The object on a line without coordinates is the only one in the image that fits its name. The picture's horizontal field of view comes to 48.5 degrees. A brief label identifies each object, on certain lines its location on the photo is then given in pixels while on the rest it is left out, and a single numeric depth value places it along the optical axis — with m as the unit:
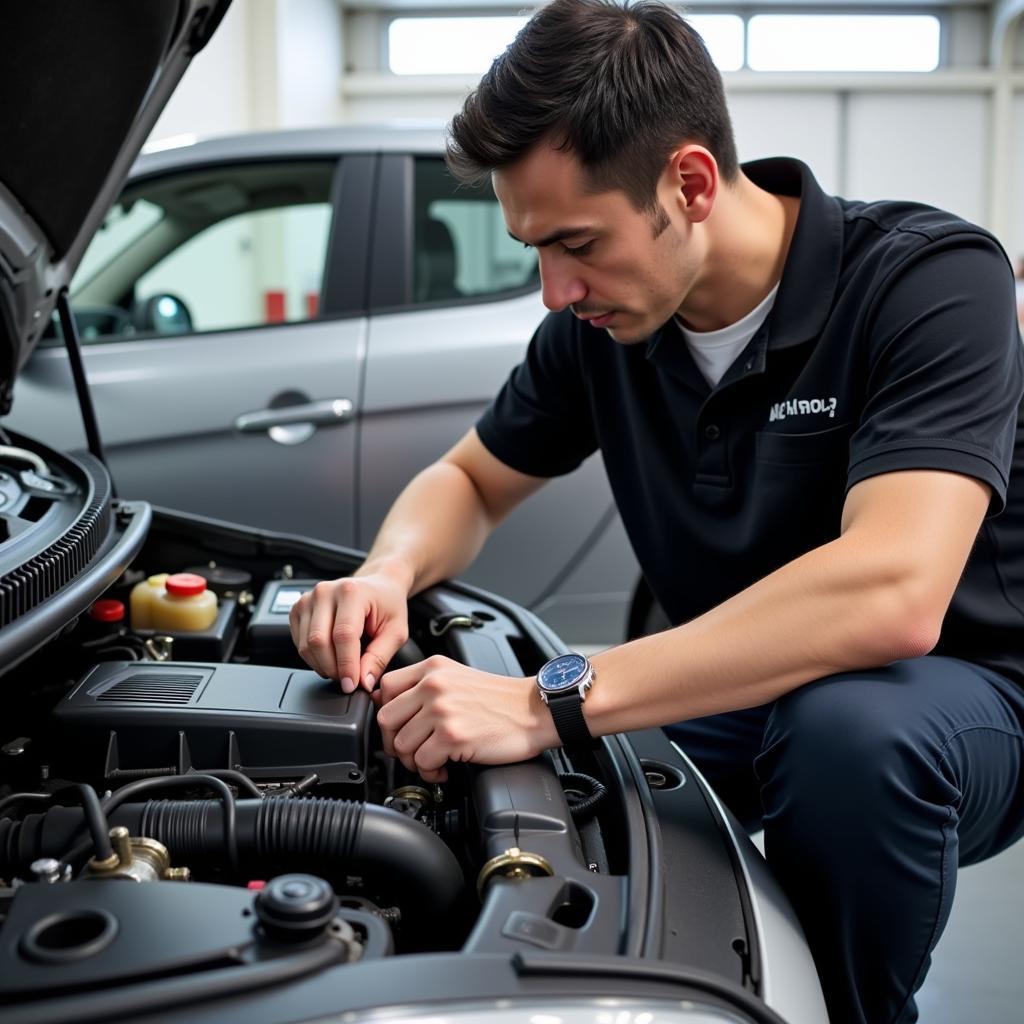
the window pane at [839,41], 8.68
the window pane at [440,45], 8.59
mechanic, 1.00
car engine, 0.69
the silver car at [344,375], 2.34
